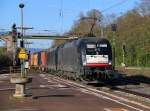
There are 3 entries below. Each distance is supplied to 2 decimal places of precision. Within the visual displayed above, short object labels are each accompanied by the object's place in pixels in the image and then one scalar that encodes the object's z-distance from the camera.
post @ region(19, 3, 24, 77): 28.09
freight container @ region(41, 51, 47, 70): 75.99
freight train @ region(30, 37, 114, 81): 35.88
